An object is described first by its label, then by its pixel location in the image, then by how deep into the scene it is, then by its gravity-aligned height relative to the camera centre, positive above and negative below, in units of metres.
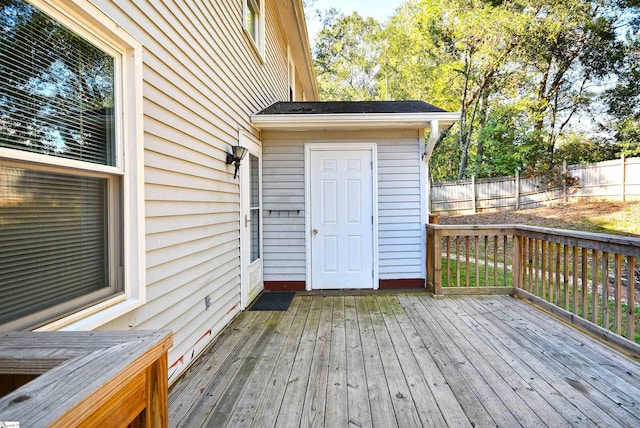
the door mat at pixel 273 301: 3.83 -1.17
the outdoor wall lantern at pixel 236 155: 3.36 +0.61
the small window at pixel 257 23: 4.41 +2.70
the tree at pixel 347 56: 17.67 +8.94
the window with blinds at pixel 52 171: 1.17 +0.18
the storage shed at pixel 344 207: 4.49 +0.06
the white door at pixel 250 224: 3.77 -0.16
